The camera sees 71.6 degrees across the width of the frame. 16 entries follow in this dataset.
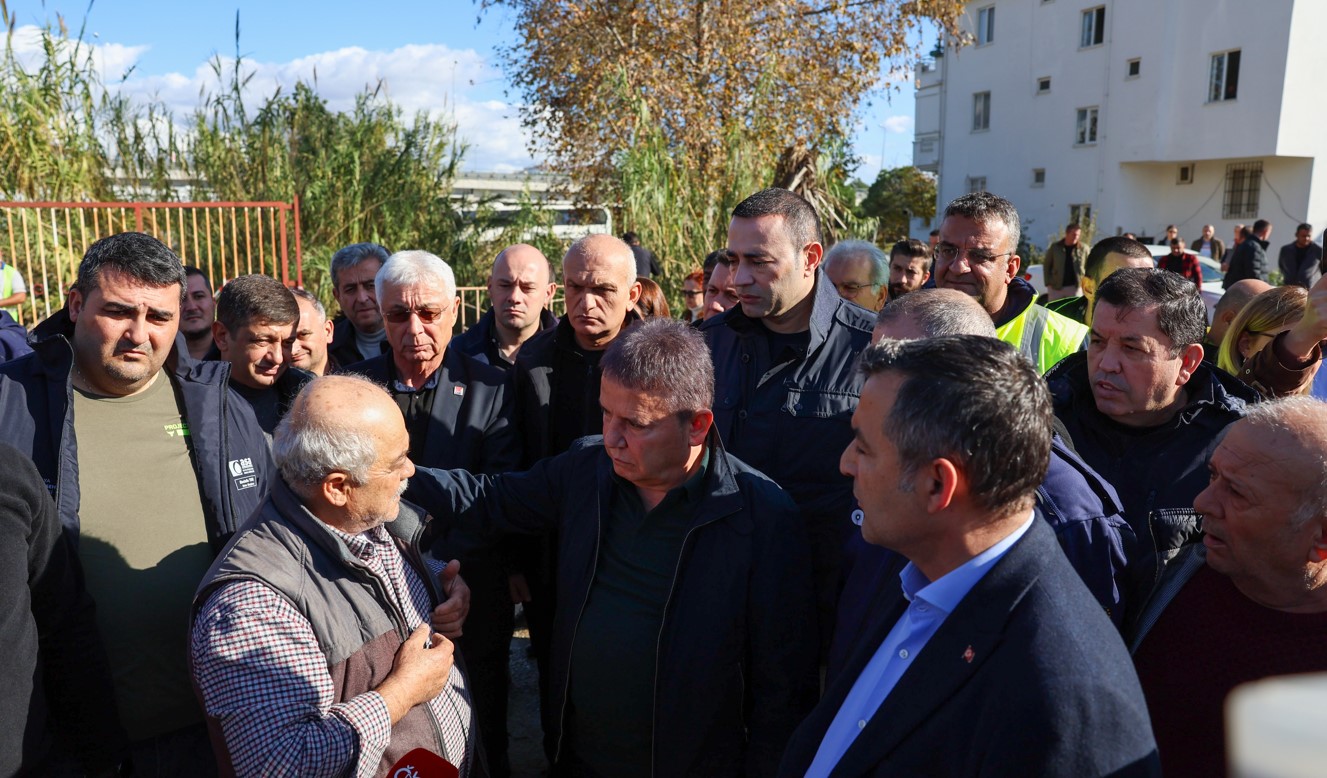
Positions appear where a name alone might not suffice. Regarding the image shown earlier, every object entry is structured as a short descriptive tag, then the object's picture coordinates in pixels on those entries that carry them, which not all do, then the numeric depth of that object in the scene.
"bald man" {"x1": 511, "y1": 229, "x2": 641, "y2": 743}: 3.60
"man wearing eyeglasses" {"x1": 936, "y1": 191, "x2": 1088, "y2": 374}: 3.86
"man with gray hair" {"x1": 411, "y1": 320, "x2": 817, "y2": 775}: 2.47
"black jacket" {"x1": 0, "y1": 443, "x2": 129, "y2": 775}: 2.06
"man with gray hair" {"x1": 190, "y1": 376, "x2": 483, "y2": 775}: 1.97
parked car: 16.66
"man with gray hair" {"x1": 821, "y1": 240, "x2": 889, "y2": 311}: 5.45
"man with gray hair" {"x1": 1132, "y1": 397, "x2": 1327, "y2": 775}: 1.98
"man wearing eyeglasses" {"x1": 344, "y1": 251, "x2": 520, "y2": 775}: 3.40
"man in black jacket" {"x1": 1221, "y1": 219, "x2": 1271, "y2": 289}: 14.45
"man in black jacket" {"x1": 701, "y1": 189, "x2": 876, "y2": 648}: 2.98
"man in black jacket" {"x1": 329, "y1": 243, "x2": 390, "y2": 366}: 5.09
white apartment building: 24.48
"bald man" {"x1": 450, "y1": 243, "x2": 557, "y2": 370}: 4.35
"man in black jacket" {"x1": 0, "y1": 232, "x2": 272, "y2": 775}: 2.62
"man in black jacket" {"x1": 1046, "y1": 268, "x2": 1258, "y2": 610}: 2.73
